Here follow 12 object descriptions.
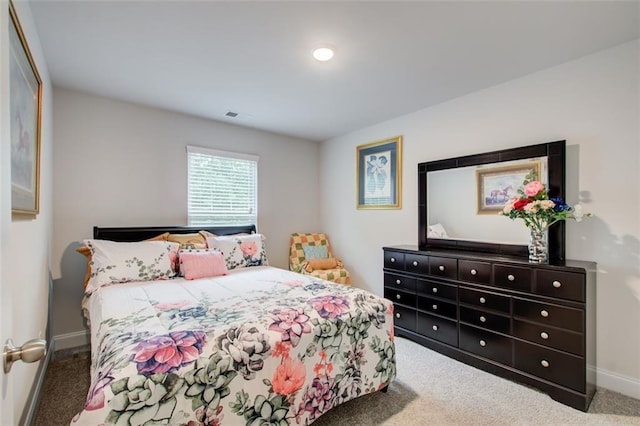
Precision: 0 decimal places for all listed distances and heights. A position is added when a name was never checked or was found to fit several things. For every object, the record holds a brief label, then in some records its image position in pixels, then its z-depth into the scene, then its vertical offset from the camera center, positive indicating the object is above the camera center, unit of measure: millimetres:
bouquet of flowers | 2303 +27
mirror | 2506 +162
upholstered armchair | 4066 -658
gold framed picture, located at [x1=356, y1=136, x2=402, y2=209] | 3799 +502
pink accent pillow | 2805 -485
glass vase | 2377 -266
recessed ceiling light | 2253 +1192
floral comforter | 1286 -695
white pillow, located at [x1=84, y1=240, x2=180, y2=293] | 2551 -428
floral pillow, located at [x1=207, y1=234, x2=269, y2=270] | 3277 -398
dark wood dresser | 2092 -819
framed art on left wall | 1438 +493
